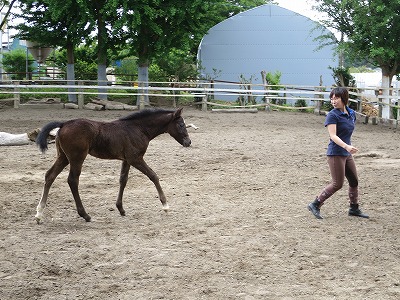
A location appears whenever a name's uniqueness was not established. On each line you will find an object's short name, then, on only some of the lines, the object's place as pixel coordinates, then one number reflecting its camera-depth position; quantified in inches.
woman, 269.4
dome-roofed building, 1145.4
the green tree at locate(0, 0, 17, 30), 1017.5
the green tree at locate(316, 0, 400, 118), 799.1
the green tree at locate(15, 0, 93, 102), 880.4
